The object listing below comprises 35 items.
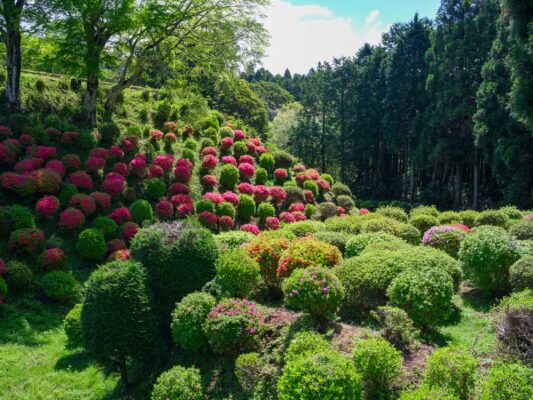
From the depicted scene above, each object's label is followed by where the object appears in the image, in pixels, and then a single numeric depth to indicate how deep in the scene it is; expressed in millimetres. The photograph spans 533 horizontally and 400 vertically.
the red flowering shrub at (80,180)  16672
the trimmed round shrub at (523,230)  11328
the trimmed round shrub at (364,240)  10930
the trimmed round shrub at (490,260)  8806
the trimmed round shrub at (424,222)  14734
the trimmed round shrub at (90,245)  13969
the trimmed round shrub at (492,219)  14203
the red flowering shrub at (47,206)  14758
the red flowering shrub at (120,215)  15990
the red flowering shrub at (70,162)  17359
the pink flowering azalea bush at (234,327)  7102
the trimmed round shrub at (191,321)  7574
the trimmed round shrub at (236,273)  8477
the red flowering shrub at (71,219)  14674
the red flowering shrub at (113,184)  17297
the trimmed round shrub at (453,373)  5301
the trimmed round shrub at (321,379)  5156
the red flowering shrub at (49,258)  12969
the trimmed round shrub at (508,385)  4625
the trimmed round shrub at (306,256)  9008
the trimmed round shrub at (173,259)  8570
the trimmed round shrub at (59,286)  11930
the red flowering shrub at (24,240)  13016
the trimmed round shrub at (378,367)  5773
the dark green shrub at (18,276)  11842
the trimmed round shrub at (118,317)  7695
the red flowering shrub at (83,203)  15516
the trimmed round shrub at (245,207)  19844
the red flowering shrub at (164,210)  17516
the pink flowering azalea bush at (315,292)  7270
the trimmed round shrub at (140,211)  16531
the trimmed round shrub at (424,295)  7156
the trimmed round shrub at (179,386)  6578
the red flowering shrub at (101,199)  16297
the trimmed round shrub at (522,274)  7887
